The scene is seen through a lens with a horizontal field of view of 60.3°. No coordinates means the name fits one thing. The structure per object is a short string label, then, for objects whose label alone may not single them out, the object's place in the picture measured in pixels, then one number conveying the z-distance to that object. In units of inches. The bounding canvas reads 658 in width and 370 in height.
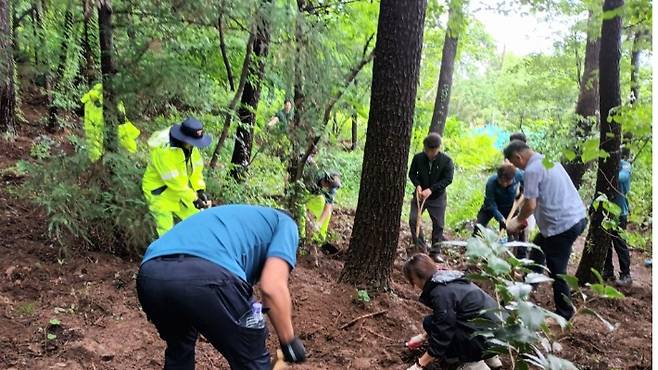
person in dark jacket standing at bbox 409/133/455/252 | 284.0
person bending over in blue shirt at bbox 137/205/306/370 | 98.3
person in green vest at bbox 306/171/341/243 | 264.8
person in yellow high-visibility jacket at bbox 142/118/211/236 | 200.2
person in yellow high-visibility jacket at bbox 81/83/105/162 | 223.5
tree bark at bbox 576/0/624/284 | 241.0
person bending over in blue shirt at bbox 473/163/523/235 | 283.9
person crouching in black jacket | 149.6
